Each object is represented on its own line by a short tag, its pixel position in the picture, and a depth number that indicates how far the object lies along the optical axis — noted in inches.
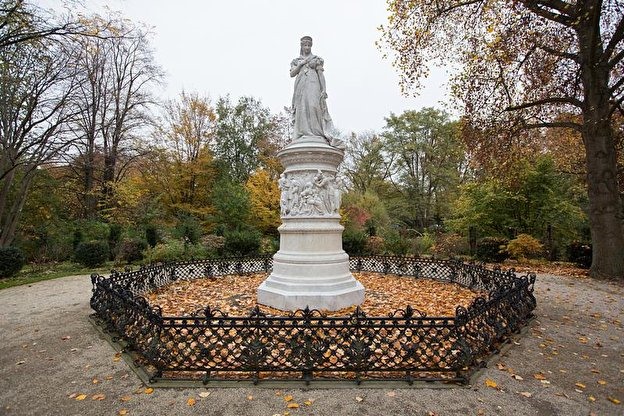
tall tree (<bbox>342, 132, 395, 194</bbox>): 1285.7
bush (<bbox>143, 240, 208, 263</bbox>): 571.5
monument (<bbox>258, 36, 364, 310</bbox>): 277.3
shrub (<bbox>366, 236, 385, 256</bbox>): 690.2
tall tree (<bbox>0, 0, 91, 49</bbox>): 236.7
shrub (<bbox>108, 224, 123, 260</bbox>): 689.6
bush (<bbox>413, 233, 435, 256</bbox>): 717.9
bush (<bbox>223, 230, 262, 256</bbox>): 634.8
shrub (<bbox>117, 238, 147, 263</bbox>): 611.2
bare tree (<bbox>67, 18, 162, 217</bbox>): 818.8
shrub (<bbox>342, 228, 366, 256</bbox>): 675.4
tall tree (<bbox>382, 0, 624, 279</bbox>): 439.8
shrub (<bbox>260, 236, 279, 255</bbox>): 658.4
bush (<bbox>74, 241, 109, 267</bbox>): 575.8
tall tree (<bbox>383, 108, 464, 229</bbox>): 1139.3
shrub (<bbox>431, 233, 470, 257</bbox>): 722.8
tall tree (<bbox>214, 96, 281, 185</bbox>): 1122.7
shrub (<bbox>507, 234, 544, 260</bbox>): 580.7
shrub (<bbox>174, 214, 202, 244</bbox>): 730.2
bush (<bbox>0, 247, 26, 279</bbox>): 488.1
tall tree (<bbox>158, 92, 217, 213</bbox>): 941.8
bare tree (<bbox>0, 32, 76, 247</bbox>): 556.4
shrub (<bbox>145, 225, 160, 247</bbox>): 730.2
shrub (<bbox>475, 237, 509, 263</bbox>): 619.5
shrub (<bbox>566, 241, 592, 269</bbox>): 563.3
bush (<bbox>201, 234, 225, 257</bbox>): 636.7
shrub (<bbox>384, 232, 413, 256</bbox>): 658.8
